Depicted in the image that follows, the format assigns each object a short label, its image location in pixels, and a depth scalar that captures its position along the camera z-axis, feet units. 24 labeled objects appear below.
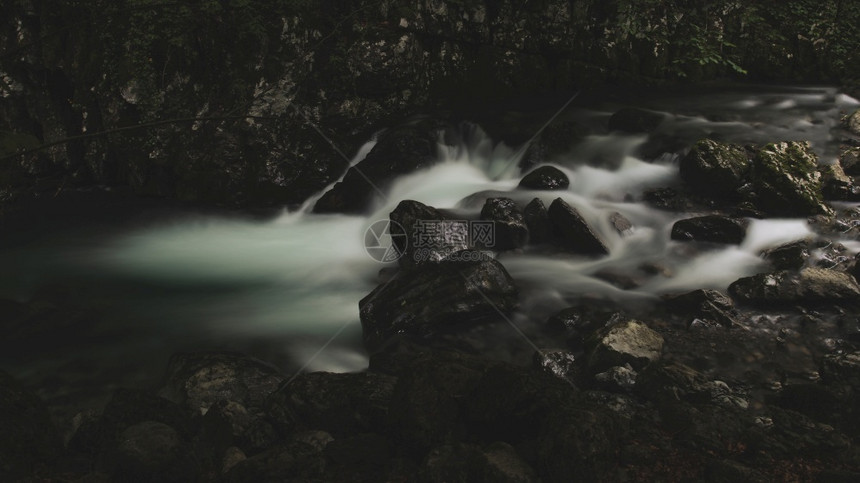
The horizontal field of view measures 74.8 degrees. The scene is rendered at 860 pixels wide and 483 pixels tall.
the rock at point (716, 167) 26.23
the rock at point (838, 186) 25.38
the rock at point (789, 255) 21.17
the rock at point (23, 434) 10.72
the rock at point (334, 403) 12.69
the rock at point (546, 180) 29.19
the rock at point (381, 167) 32.04
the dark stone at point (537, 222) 25.38
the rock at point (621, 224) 25.72
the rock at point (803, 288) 18.52
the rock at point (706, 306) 18.38
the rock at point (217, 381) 15.07
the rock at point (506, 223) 25.00
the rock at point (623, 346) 15.79
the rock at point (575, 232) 24.30
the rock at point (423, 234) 23.25
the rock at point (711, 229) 23.44
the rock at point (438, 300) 19.02
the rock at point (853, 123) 31.28
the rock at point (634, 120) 33.71
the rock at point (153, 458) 10.63
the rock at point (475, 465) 9.78
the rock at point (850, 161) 27.07
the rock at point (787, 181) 24.62
